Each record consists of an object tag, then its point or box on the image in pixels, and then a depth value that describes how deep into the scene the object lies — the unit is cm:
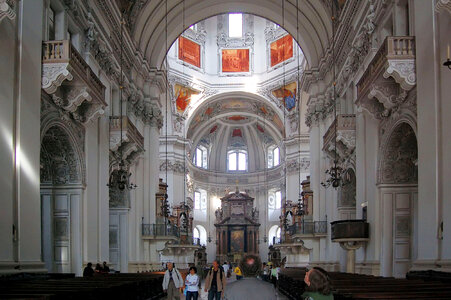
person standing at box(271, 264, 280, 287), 2560
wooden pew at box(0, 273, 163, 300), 812
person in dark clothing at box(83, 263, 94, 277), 1476
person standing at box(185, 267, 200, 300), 1203
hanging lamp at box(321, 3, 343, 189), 1697
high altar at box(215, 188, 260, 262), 4784
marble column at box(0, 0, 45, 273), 1090
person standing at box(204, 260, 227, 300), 1173
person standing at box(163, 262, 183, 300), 1201
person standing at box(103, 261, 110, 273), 1664
